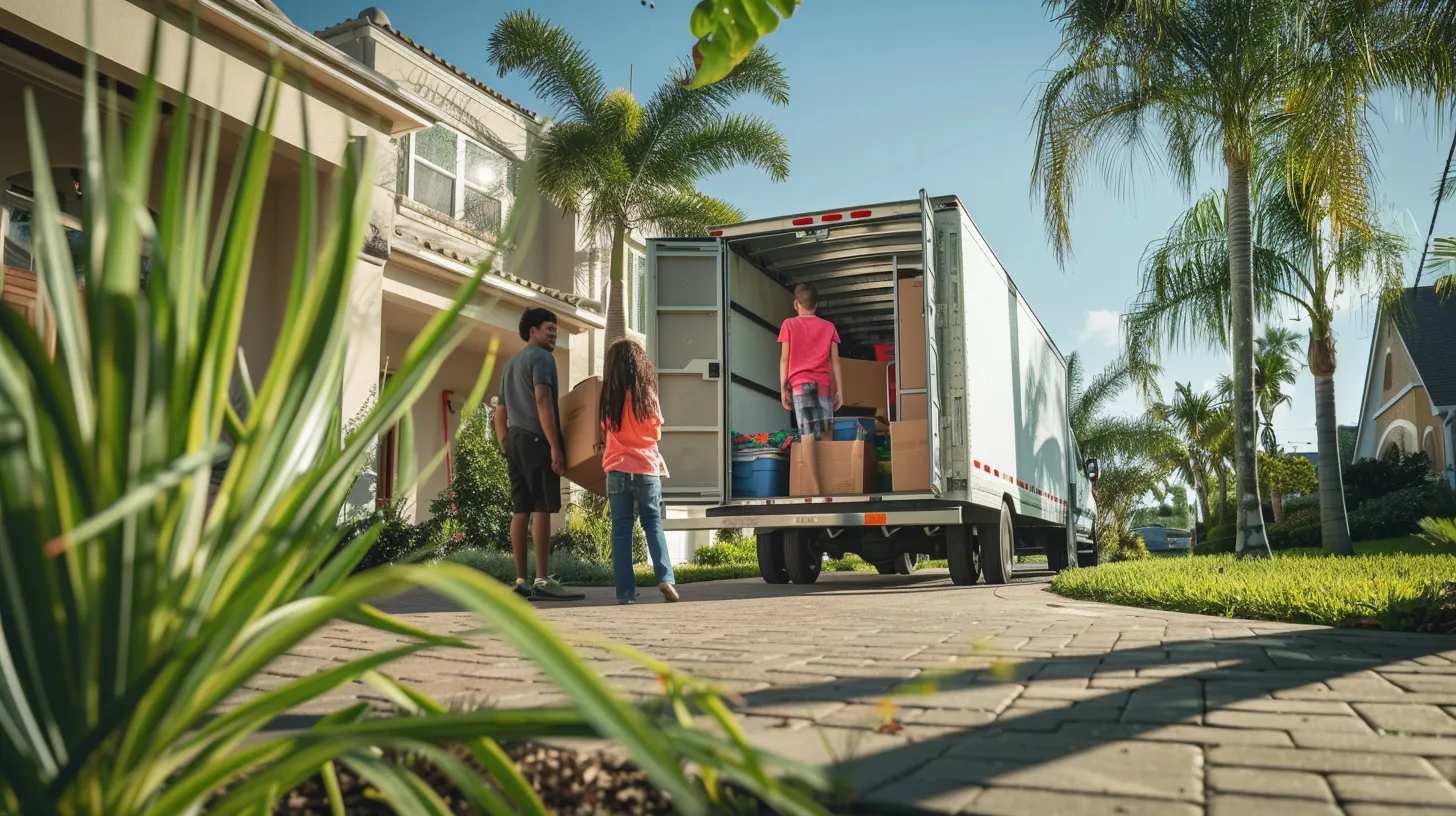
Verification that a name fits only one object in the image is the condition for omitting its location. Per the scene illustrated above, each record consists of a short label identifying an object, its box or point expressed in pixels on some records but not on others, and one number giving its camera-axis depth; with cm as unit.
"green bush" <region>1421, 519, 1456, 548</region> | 731
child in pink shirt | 951
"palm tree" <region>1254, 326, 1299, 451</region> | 4975
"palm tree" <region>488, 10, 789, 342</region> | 1889
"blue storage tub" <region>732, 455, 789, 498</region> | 993
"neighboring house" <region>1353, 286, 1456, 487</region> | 2928
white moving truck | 909
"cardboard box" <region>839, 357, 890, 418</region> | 1185
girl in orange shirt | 705
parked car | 6385
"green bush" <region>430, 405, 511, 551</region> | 1324
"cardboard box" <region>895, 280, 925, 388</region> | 963
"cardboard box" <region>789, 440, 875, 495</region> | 943
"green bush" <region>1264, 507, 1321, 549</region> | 2081
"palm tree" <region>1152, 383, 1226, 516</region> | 4722
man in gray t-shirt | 720
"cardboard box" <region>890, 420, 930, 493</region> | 924
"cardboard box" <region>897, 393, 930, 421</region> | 964
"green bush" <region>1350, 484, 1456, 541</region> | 1927
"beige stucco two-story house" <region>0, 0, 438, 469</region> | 801
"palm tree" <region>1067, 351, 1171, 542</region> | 3684
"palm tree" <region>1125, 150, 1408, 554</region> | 1559
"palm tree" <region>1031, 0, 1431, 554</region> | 1116
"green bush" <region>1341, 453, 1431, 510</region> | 2314
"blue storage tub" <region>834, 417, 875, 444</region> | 980
